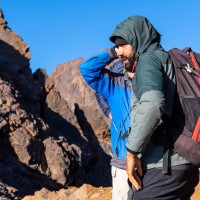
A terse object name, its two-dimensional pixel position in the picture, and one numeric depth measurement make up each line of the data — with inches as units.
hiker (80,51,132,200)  213.3
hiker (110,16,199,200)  130.6
